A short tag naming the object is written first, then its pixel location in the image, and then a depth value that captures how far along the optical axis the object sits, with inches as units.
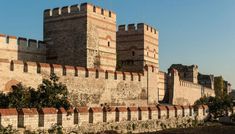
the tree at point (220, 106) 1336.1
